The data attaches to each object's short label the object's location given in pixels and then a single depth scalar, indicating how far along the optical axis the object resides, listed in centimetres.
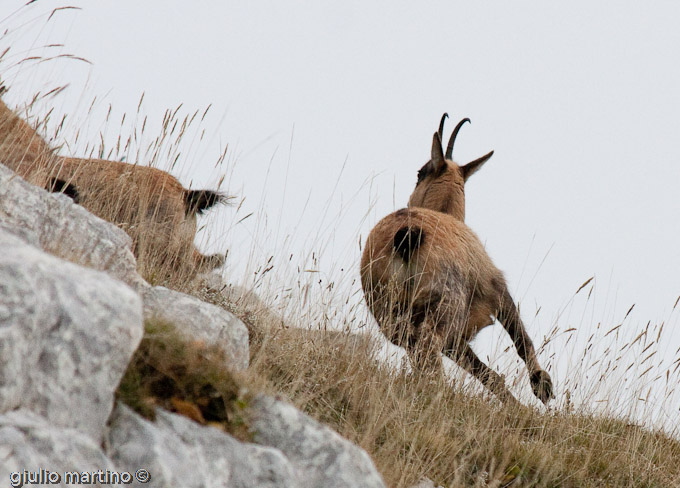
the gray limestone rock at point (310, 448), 1991
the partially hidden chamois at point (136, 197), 3123
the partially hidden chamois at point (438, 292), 3146
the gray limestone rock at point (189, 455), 1623
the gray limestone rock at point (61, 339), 1532
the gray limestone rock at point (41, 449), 1396
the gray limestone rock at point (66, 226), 2568
